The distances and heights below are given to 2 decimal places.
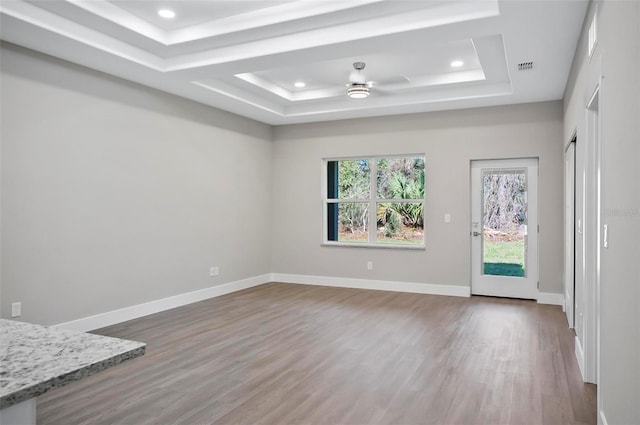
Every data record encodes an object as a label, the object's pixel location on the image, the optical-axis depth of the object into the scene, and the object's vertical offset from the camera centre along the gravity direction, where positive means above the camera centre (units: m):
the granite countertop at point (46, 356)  0.99 -0.36
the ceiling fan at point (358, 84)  5.44 +1.65
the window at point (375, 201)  7.00 +0.24
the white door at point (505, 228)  6.24 -0.16
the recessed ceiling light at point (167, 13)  3.92 +1.80
